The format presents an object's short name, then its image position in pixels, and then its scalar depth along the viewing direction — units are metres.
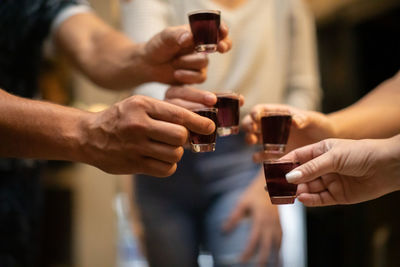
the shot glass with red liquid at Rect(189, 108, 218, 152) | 1.10
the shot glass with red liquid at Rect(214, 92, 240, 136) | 1.26
